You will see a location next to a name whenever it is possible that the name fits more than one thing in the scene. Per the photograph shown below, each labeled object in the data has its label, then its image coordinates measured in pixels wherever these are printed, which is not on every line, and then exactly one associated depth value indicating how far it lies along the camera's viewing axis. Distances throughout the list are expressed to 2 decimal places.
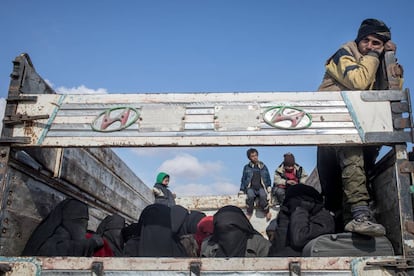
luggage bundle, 2.39
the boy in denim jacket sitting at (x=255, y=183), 5.77
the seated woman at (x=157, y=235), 2.95
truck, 2.29
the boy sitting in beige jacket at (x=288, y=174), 6.00
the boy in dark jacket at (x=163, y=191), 6.81
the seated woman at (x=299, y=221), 2.80
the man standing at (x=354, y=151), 2.62
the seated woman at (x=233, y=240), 3.06
